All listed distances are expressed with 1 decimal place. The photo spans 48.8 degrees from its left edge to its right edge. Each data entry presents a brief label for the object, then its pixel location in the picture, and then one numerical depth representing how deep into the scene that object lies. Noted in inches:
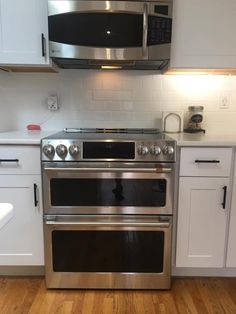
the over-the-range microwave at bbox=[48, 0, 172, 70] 61.2
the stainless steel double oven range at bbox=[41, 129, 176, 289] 58.8
